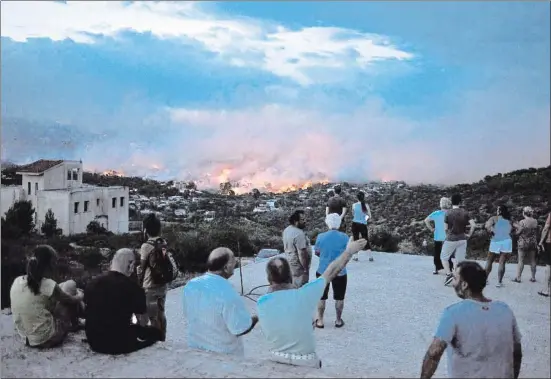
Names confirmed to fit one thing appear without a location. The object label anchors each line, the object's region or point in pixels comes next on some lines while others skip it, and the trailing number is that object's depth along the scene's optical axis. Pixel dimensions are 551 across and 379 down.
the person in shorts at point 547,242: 6.71
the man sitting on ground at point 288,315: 3.67
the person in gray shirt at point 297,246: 6.02
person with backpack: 4.92
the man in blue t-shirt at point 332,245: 5.85
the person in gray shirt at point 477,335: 3.15
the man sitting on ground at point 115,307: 3.93
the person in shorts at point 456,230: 7.58
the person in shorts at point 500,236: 7.64
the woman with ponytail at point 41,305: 4.18
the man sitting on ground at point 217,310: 3.78
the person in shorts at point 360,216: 9.23
